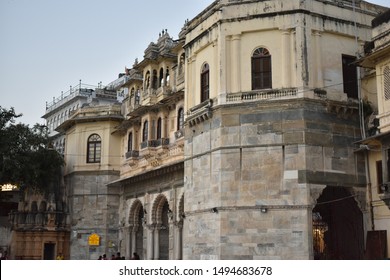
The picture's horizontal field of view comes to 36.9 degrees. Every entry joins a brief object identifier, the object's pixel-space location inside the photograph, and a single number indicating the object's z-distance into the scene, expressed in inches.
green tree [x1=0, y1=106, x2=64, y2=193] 1304.1
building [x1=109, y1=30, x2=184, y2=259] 1134.4
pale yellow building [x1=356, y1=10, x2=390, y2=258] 772.6
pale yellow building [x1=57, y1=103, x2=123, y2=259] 1395.2
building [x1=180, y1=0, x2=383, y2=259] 786.8
